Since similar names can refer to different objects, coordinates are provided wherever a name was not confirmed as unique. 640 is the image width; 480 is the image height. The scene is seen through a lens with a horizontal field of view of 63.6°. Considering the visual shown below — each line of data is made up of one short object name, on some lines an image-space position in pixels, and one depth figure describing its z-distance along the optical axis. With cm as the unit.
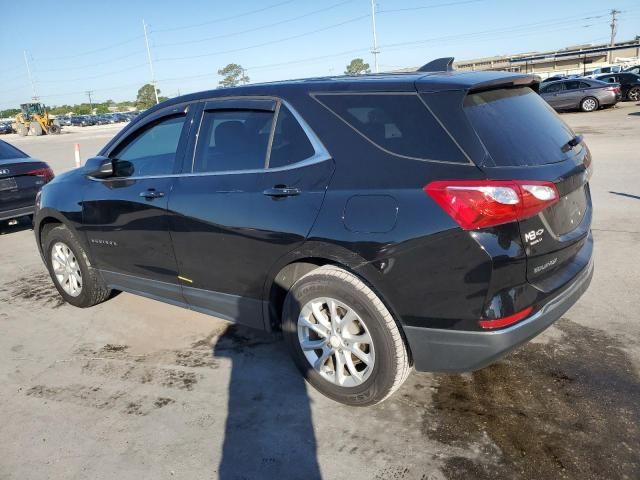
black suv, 243
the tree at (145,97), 9859
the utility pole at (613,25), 7800
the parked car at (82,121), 6388
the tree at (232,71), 8800
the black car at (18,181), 737
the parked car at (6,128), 5746
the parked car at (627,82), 2472
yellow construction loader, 4441
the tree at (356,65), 10131
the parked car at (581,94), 2159
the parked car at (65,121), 6771
